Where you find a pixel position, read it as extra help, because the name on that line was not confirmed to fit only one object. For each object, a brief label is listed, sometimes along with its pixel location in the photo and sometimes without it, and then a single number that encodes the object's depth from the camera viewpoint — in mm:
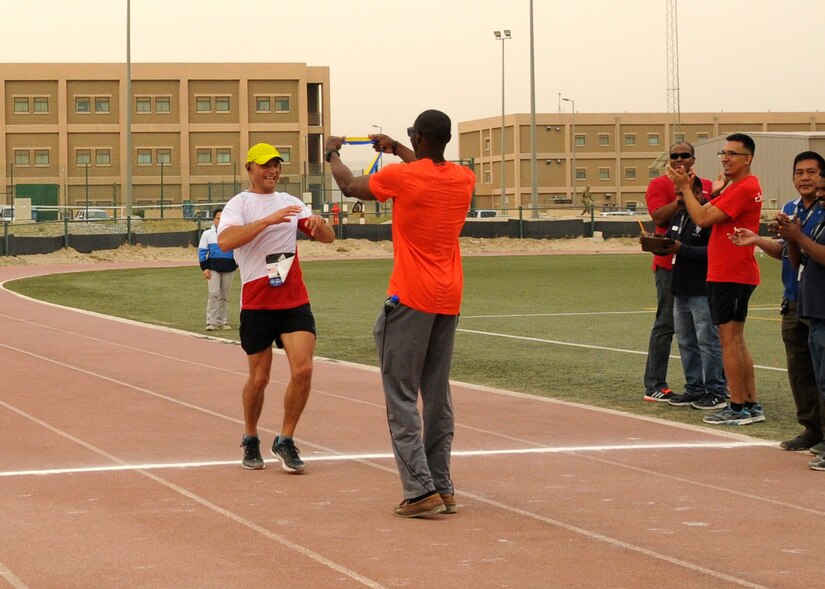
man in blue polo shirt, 8977
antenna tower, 124062
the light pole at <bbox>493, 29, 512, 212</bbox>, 93688
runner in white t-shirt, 8469
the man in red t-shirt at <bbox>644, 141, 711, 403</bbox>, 11531
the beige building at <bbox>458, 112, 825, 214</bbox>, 130625
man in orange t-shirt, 7086
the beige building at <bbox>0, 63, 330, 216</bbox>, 90062
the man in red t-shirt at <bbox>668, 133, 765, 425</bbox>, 10141
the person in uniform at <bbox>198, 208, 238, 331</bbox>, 19328
